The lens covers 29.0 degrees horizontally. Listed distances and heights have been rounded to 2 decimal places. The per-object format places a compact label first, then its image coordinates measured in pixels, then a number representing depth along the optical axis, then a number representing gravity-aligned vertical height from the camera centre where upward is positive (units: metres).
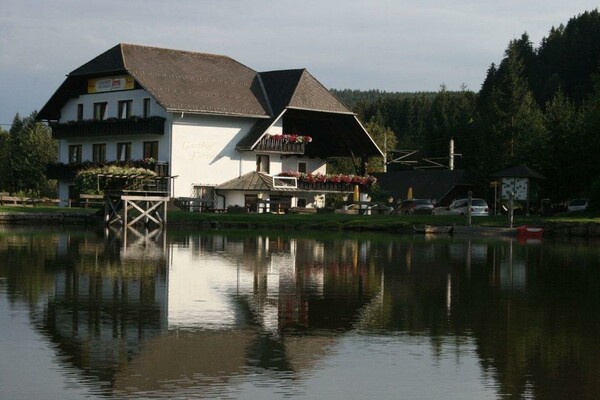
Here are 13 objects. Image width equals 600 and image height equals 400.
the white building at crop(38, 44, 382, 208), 76.56 +5.35
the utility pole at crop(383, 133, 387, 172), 119.56 +6.03
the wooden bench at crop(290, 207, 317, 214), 71.06 -0.53
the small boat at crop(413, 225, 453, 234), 55.69 -1.25
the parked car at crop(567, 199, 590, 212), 79.44 +0.04
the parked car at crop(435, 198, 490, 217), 75.62 -0.35
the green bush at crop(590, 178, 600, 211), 61.53 +0.52
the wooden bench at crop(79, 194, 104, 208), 61.12 -0.10
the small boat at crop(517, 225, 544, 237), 53.81 -1.26
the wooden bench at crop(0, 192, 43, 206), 75.18 -0.17
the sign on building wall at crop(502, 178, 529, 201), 62.66 +0.91
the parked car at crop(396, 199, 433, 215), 76.38 -0.28
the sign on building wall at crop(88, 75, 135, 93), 78.44 +7.96
